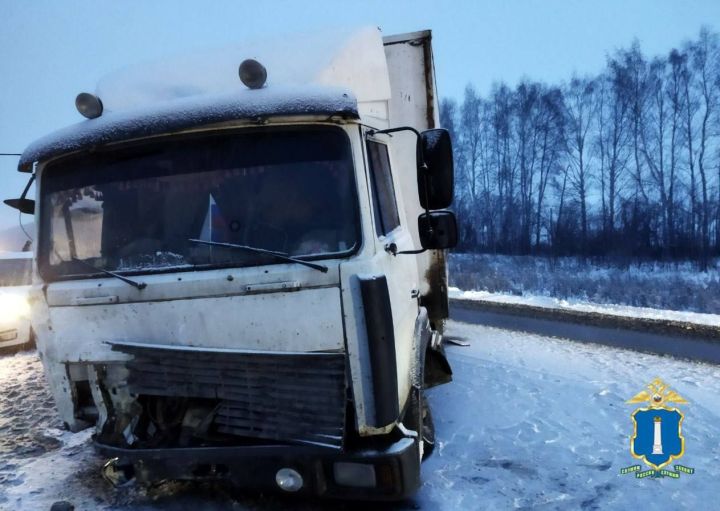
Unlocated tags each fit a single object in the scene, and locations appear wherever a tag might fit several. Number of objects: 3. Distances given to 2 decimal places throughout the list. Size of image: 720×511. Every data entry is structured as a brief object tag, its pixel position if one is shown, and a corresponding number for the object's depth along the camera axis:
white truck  2.55
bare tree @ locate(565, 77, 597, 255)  28.02
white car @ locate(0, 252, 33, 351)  8.15
